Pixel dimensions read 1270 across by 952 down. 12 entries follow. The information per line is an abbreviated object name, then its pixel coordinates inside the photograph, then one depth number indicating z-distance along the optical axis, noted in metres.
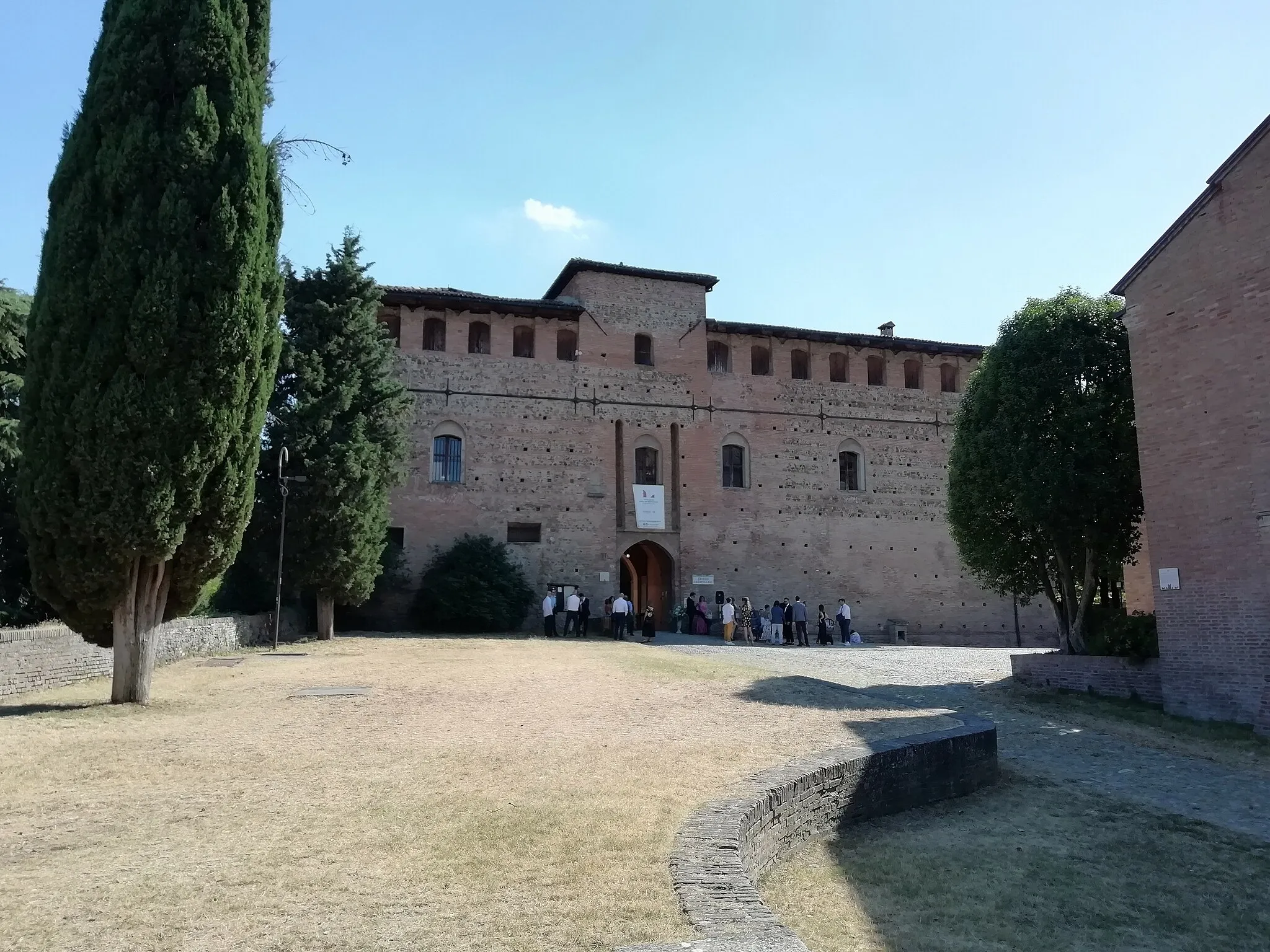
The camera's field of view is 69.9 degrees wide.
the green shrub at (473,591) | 25.88
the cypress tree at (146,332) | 9.86
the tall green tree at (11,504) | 15.06
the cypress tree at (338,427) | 21.25
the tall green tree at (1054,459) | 15.82
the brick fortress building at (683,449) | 29.23
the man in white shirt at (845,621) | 28.72
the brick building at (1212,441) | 12.84
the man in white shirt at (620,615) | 25.20
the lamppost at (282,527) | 19.01
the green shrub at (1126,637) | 14.87
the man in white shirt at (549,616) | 25.66
